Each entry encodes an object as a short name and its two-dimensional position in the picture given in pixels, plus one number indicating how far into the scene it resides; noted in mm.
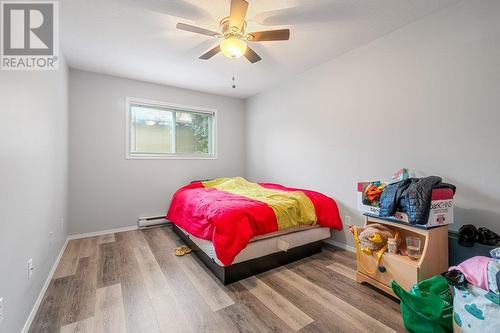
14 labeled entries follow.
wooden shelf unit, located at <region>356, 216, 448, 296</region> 1577
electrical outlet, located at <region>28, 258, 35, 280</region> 1496
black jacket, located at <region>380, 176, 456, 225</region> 1578
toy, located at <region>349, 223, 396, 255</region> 1826
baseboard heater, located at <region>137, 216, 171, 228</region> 3527
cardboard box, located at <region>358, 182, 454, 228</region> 1602
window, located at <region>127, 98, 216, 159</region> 3689
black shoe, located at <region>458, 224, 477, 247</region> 1598
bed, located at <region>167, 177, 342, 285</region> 1964
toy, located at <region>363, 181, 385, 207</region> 1943
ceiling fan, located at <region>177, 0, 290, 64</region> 1796
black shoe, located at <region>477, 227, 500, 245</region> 1535
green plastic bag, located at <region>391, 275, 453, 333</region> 1297
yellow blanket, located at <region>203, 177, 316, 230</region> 2281
